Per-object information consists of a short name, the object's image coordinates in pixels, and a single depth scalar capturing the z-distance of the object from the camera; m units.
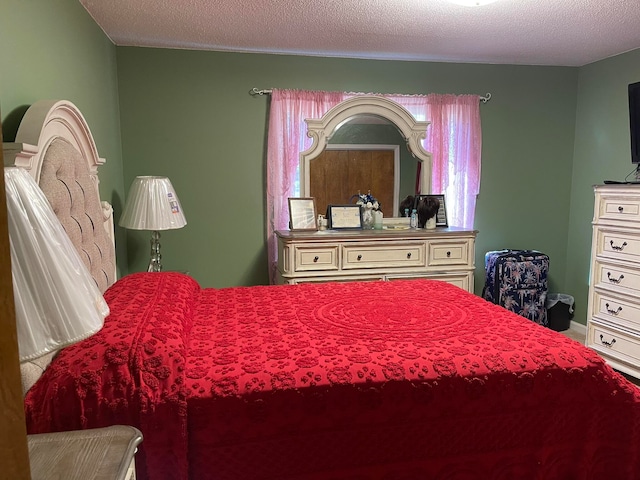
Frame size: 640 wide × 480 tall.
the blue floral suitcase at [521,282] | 3.89
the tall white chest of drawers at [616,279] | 3.04
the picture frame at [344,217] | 3.76
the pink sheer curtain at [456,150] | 3.98
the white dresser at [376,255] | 3.38
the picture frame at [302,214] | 3.66
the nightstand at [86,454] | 0.93
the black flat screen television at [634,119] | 3.23
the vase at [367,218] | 3.83
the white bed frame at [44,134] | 1.46
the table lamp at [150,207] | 3.05
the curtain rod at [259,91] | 3.69
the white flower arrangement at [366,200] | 3.83
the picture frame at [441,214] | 3.89
